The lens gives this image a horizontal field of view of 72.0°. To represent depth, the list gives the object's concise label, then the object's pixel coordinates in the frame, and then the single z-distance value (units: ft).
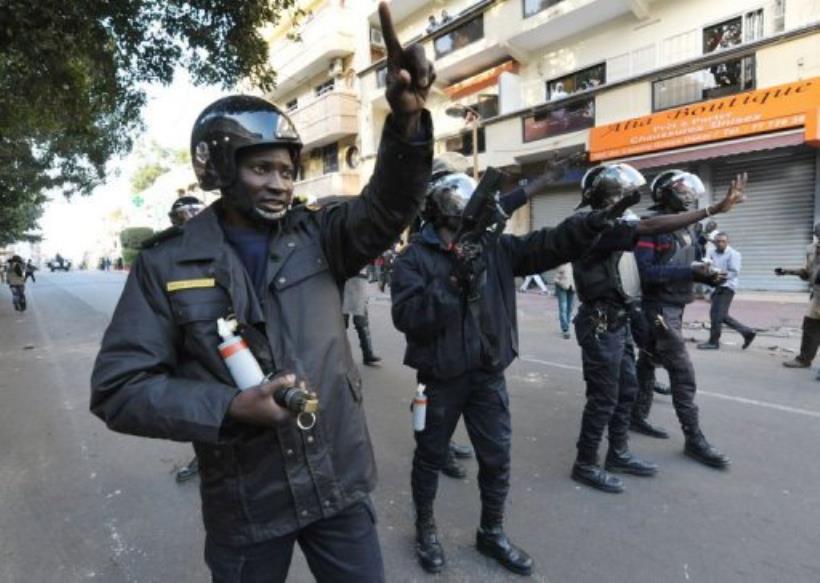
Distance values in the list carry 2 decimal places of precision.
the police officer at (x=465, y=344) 8.51
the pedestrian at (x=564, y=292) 28.66
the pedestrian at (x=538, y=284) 52.90
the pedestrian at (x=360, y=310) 21.94
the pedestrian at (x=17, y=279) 48.88
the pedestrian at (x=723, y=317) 25.38
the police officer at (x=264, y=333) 4.48
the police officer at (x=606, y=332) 10.68
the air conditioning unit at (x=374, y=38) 75.92
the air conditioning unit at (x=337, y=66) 81.10
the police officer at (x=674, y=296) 12.25
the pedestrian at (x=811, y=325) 21.36
